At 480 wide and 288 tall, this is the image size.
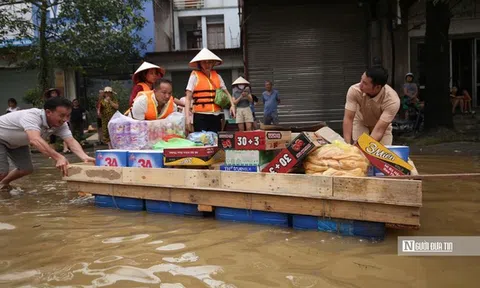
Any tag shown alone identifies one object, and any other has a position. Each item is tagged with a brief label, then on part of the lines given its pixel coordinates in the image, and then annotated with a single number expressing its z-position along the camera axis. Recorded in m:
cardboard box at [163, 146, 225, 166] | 4.70
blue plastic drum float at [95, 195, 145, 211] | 5.12
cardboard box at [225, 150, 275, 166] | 4.34
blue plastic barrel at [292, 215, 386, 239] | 3.73
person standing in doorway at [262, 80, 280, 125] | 13.20
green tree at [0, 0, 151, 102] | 12.73
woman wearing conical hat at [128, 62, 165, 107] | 6.36
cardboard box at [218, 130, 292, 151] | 4.32
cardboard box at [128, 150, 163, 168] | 4.98
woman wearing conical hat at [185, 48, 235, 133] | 6.08
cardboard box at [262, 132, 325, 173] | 4.07
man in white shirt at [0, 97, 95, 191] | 5.22
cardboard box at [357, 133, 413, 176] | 3.88
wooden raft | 3.55
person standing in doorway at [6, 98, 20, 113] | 14.05
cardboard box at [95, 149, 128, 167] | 5.25
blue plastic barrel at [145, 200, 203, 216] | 4.74
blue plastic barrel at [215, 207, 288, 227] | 4.18
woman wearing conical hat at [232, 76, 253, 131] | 11.69
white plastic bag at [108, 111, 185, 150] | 5.48
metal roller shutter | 14.12
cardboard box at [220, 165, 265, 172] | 4.32
